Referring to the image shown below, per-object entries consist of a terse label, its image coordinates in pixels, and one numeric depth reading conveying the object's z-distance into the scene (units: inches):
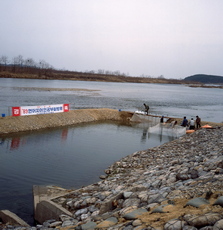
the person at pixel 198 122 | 1176.2
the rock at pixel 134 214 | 287.0
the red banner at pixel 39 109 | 1104.8
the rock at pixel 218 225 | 220.2
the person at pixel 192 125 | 1143.6
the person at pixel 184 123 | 1162.9
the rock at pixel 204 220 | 234.2
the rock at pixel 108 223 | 285.1
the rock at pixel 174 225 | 237.0
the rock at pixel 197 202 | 282.1
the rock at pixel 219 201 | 268.1
